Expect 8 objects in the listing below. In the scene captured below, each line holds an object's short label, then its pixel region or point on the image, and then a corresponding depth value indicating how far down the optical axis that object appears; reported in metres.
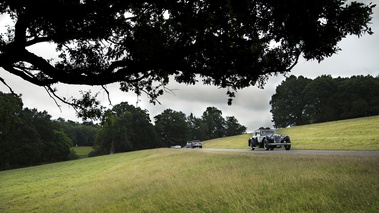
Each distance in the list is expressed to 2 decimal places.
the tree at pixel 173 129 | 99.19
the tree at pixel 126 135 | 68.50
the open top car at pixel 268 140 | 21.68
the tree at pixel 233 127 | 115.35
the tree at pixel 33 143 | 50.62
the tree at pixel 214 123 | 116.05
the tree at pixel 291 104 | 70.62
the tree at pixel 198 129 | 110.94
